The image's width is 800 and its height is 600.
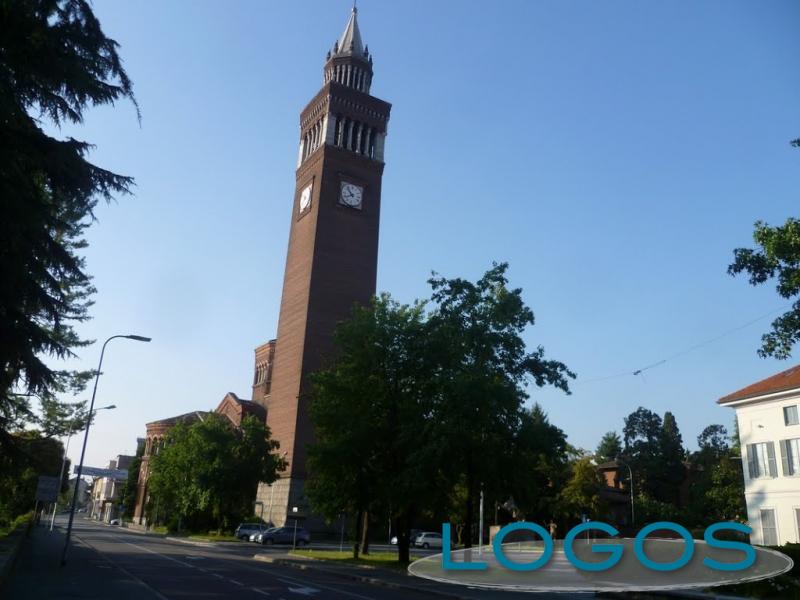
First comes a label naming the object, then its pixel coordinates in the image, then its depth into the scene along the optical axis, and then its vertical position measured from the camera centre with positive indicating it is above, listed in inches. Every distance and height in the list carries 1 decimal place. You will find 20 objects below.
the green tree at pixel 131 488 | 4010.8 +1.2
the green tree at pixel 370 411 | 1214.9 +168.0
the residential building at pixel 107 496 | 4822.3 -82.4
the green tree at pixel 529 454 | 1106.7 +94.9
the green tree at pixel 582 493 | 2253.4 +69.2
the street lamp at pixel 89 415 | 1043.9 +117.7
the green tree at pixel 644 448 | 3115.2 +329.7
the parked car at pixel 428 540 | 2081.7 -108.2
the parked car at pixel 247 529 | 2052.8 -104.6
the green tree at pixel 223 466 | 2079.2 +85.1
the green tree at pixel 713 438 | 3674.5 +459.6
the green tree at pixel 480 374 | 1063.6 +226.9
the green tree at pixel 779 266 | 651.5 +258.0
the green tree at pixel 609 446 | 4350.4 +447.2
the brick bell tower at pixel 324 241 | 2324.1 +971.7
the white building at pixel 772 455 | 1584.6 +168.2
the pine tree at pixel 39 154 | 522.9 +265.3
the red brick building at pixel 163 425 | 2832.2 +319.2
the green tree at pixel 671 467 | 3112.7 +239.4
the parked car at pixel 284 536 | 1942.7 -112.8
